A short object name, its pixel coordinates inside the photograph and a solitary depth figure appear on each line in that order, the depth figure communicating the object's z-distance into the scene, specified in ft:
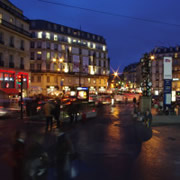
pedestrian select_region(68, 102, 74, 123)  52.56
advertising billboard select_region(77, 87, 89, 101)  105.40
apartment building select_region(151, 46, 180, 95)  262.67
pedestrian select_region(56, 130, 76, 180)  19.34
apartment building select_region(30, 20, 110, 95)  197.47
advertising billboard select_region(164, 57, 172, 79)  64.28
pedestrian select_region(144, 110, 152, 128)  46.03
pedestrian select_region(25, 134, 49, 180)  16.93
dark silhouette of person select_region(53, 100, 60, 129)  45.22
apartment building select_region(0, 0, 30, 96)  110.32
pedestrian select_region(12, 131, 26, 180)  18.82
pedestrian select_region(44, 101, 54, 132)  42.24
